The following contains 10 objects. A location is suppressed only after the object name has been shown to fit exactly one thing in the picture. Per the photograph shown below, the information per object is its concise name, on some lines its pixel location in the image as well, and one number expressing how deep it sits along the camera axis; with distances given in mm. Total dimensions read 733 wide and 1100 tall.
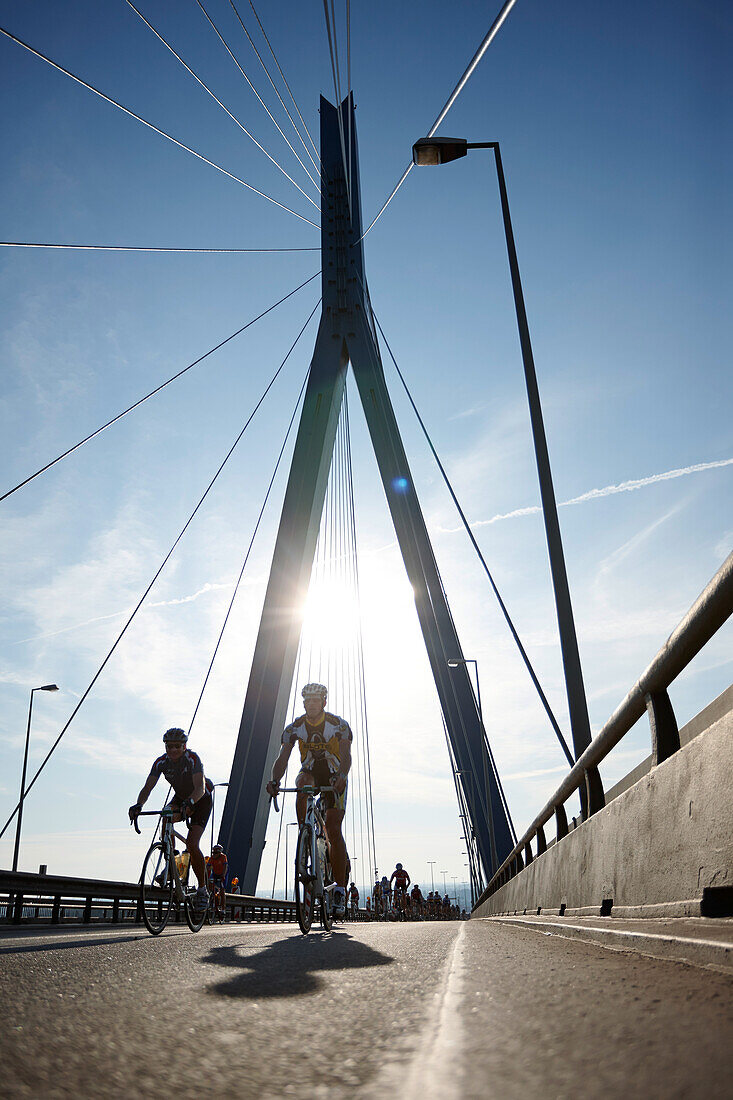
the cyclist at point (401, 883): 25578
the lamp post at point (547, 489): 7996
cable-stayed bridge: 1319
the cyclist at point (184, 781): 7512
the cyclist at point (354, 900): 22130
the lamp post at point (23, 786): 25431
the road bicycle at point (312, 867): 6551
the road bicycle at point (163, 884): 7324
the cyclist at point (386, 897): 27578
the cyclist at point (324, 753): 6922
